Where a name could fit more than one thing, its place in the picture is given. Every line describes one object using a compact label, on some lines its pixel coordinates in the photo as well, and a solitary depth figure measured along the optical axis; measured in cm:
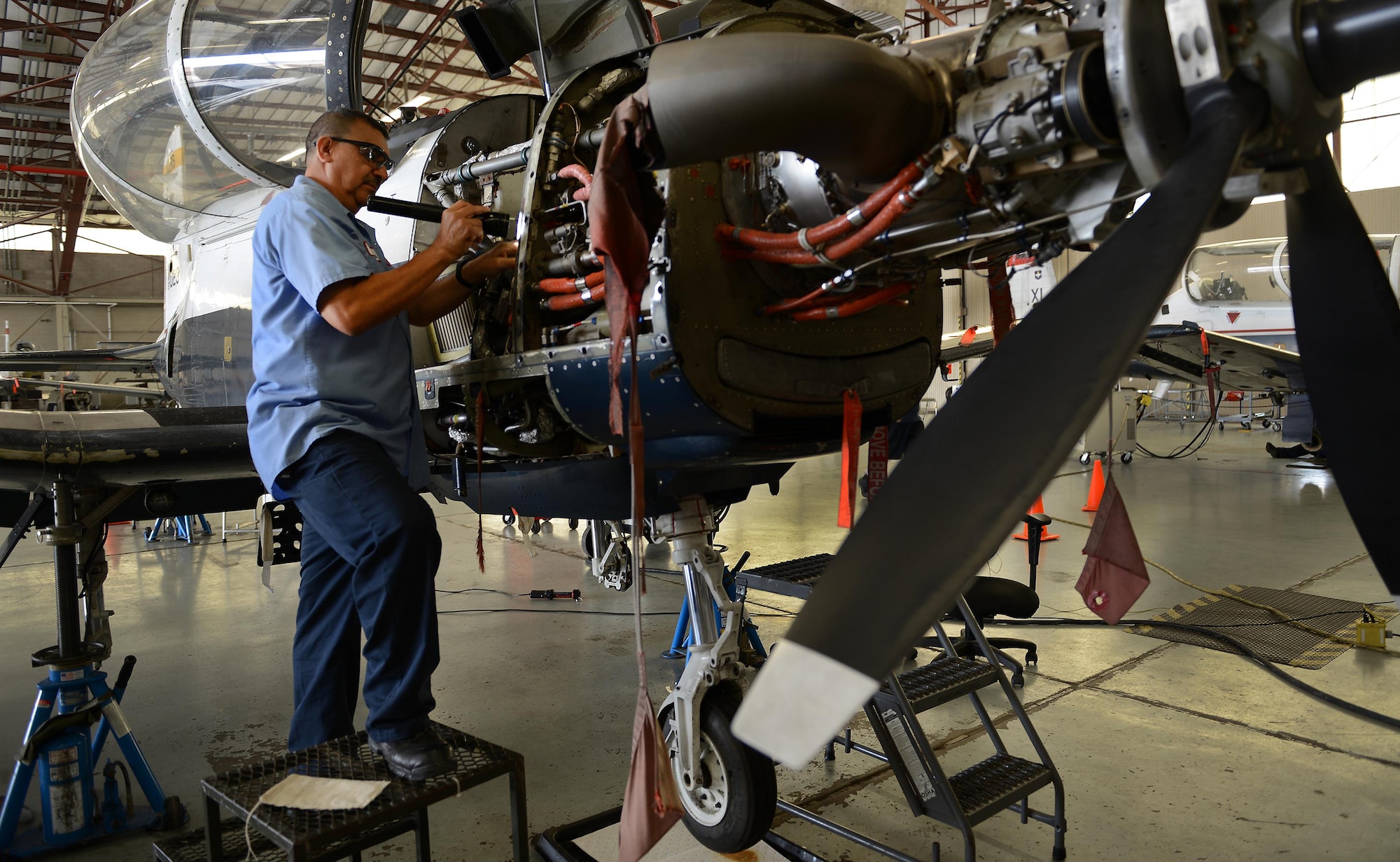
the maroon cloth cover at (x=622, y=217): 173
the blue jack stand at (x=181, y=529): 901
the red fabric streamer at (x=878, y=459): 281
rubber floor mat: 450
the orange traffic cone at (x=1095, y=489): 894
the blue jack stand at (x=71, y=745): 290
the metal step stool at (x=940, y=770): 261
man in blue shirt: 211
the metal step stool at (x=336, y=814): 178
